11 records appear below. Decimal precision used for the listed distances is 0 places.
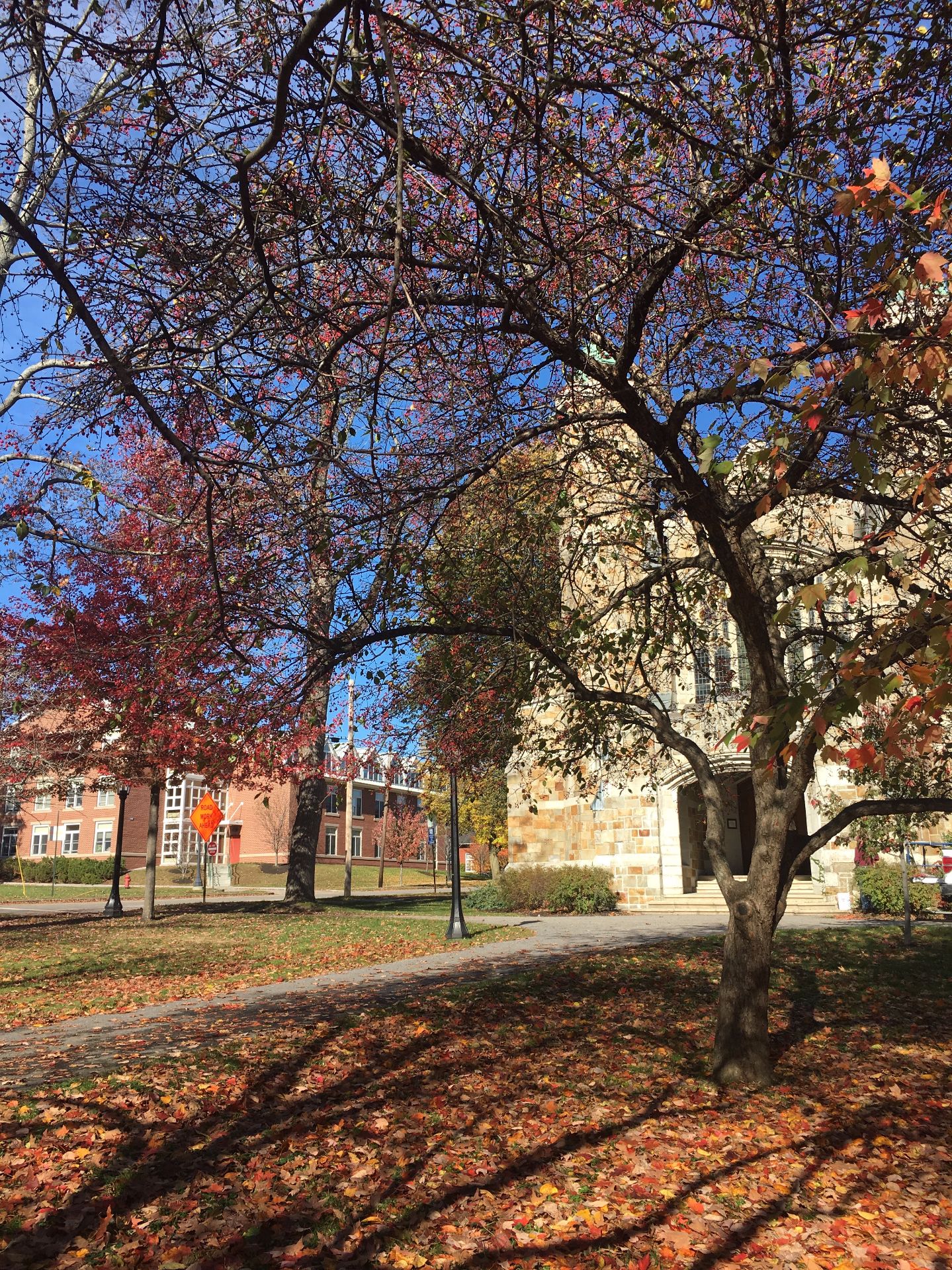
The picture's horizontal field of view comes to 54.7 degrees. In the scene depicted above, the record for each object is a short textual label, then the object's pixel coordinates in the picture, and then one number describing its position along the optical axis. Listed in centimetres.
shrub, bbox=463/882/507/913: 2356
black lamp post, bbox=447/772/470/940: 1495
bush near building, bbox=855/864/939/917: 1850
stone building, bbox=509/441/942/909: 1991
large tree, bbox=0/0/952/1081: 426
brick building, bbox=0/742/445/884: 5247
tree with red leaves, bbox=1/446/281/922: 1266
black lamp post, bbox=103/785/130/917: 2078
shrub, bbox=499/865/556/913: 2220
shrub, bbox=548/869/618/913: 2122
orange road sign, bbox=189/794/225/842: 2336
